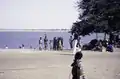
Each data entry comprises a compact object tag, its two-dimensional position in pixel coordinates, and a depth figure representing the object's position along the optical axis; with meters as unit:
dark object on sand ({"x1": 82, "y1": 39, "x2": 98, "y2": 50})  27.13
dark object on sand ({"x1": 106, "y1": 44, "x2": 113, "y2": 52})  22.20
